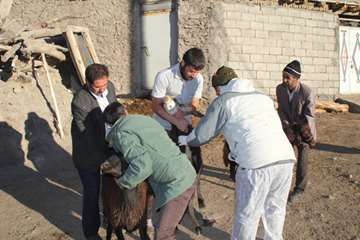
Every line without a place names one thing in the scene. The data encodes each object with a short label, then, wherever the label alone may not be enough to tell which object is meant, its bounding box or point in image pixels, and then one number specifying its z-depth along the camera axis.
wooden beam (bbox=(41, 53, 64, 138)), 7.81
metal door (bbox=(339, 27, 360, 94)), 13.66
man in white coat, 3.25
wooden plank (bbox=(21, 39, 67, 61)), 8.23
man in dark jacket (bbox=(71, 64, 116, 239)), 4.06
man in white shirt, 4.53
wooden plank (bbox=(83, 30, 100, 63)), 9.28
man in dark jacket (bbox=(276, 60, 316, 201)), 5.21
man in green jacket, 3.10
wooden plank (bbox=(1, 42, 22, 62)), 7.93
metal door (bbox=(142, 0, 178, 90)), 10.83
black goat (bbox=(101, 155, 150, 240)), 3.43
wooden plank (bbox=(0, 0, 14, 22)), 7.72
